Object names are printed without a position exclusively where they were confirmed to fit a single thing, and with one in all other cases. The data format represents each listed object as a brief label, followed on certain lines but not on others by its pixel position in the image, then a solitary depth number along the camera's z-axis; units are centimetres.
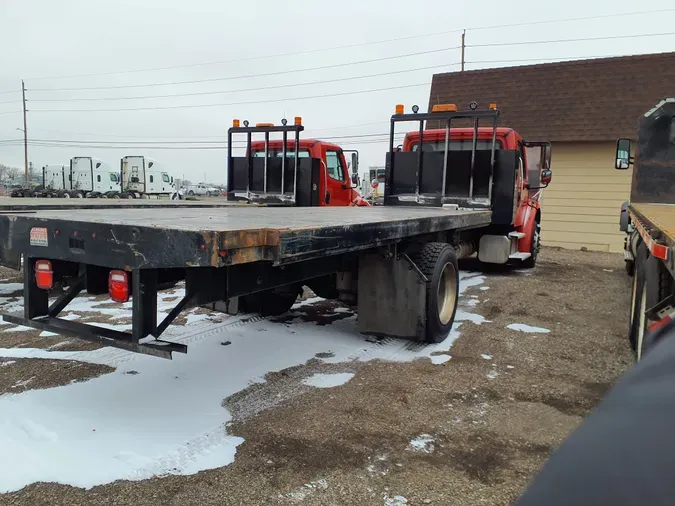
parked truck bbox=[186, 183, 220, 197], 5972
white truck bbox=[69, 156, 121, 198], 3606
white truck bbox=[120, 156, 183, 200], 3581
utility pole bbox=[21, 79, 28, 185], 4800
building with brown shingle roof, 1480
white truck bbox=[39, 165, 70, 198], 3716
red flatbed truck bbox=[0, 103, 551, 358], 299
